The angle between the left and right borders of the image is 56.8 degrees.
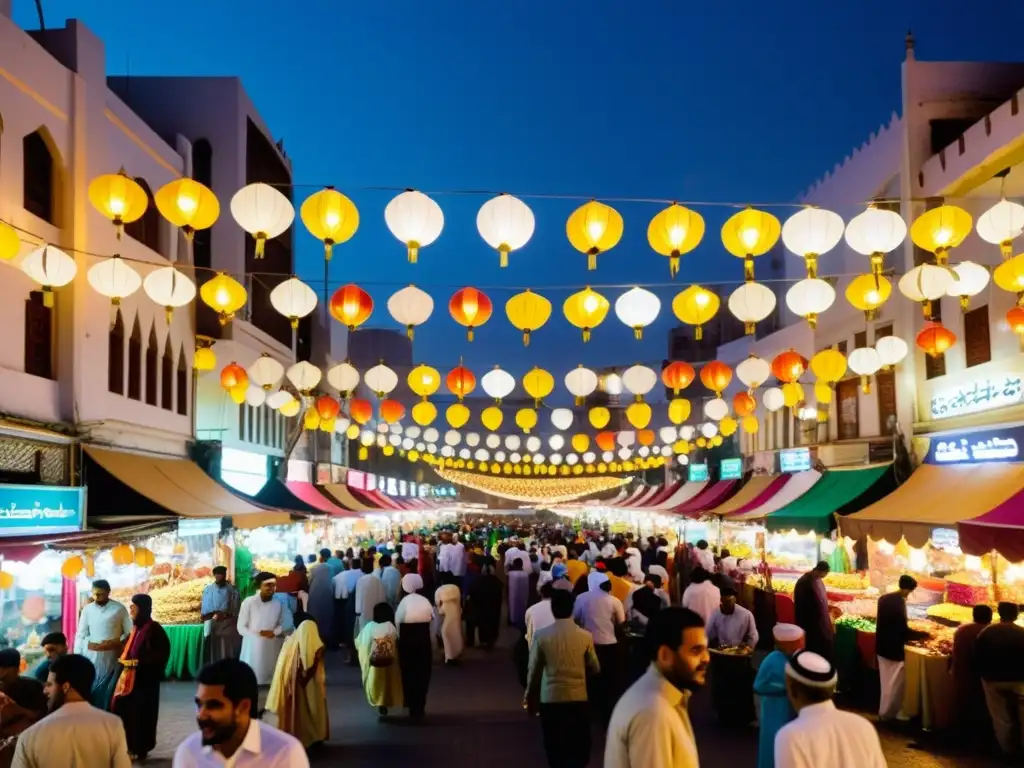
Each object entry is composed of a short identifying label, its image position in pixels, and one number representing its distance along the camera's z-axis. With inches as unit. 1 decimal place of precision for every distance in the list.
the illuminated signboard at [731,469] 1117.9
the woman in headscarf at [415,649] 412.5
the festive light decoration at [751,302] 453.7
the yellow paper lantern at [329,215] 357.7
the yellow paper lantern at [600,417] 741.9
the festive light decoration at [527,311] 456.8
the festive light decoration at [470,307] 452.4
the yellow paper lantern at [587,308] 463.8
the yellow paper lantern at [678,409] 743.7
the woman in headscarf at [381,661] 398.0
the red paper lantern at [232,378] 626.2
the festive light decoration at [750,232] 374.0
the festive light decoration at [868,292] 438.6
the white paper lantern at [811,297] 437.4
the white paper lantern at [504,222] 357.4
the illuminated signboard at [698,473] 1355.8
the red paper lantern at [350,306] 446.0
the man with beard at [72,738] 167.5
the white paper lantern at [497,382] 570.9
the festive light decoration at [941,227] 378.9
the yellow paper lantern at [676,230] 370.6
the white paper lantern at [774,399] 800.1
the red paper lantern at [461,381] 605.6
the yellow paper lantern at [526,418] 697.0
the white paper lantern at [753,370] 656.4
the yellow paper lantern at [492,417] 703.1
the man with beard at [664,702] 141.9
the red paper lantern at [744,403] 758.5
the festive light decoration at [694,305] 464.8
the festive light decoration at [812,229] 367.6
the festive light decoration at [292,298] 483.5
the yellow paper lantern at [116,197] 361.7
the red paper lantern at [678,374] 619.5
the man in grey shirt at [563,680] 275.9
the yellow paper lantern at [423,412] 692.7
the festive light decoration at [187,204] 361.7
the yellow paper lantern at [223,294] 431.8
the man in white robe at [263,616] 409.2
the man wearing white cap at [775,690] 261.4
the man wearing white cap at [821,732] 149.4
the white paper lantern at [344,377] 585.6
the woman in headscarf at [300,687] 341.4
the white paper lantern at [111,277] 415.8
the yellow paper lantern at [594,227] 368.5
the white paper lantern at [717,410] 778.8
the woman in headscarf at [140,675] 338.0
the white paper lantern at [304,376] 636.7
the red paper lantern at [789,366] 609.3
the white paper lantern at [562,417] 868.6
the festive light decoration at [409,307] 464.4
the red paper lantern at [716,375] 618.5
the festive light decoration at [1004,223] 415.2
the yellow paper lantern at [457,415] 744.3
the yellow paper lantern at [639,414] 733.9
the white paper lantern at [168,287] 421.7
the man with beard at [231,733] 132.6
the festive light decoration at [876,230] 368.2
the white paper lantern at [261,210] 350.6
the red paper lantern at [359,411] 774.5
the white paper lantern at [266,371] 613.0
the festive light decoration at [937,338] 483.8
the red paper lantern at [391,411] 774.5
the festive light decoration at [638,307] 468.1
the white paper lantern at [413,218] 358.6
